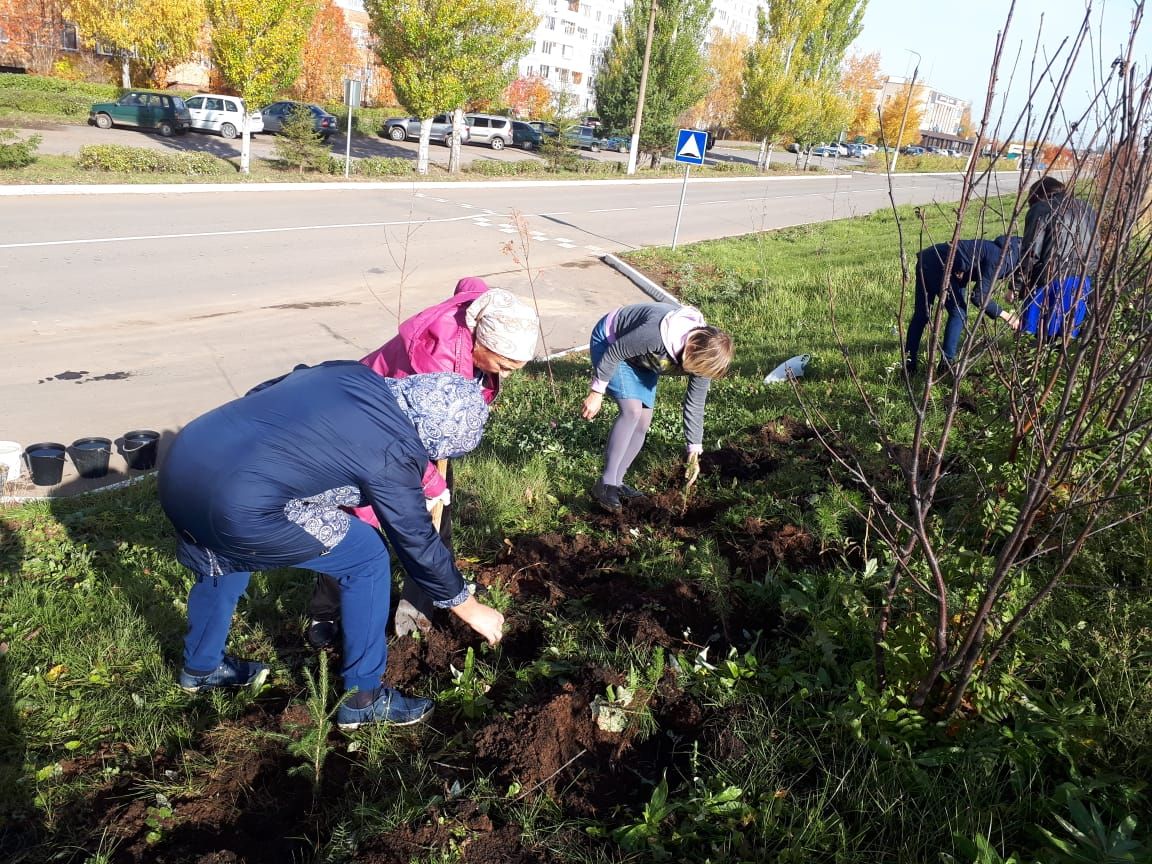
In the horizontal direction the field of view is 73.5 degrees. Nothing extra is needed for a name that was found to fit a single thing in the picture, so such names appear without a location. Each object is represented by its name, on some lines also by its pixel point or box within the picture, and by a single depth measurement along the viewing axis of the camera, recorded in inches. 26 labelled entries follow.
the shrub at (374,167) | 834.8
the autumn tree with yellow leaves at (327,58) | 1508.4
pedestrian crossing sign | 542.6
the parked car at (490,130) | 1353.3
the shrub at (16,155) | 599.2
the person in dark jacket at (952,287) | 201.5
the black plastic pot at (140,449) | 189.3
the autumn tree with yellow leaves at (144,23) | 1070.4
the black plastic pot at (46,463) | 176.4
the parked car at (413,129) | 1266.0
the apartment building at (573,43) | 2600.9
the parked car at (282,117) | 1089.4
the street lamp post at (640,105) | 1163.6
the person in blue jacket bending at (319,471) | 83.5
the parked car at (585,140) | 1631.8
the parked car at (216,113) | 1007.6
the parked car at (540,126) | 1434.2
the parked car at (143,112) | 976.3
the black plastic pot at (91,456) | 182.7
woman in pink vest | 108.9
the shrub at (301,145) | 789.9
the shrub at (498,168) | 964.0
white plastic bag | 245.9
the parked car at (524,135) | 1405.0
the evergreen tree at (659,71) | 1255.5
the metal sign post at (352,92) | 737.6
